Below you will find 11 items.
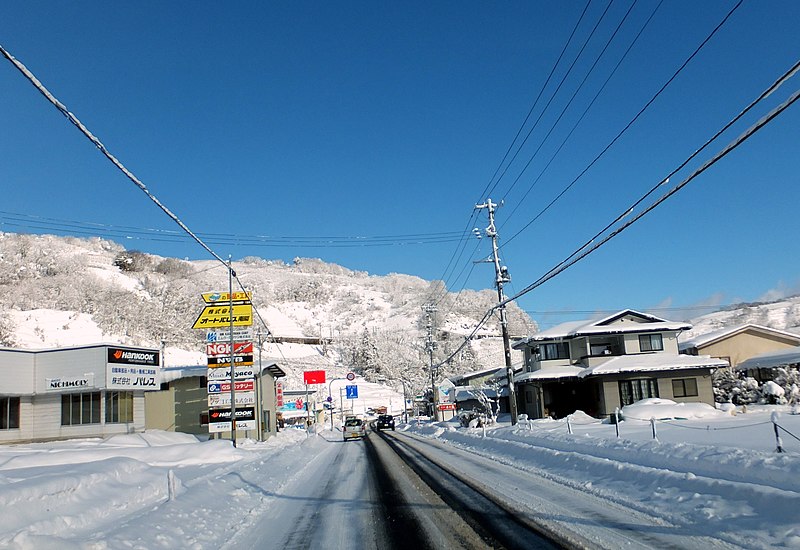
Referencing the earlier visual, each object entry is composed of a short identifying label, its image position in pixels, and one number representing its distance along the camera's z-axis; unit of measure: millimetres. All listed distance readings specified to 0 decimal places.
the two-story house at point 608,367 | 42438
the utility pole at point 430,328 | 67125
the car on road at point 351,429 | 50812
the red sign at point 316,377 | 72431
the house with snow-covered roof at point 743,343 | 54000
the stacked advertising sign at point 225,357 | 36375
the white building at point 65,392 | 37625
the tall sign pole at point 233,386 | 30322
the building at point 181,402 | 44750
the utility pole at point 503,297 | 32656
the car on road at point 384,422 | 71312
